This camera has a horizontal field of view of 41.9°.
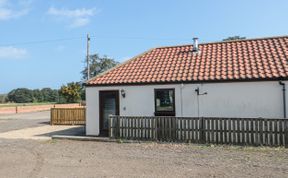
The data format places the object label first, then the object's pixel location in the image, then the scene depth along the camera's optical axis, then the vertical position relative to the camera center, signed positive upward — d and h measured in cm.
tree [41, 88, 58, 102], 11602 +234
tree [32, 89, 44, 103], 11568 +201
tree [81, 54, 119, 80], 8844 +879
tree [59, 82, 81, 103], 3850 +110
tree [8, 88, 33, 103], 11419 +234
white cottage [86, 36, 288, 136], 1423 +66
